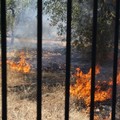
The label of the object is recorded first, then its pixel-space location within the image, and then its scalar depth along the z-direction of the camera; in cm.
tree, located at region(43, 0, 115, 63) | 1073
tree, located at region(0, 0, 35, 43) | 1192
